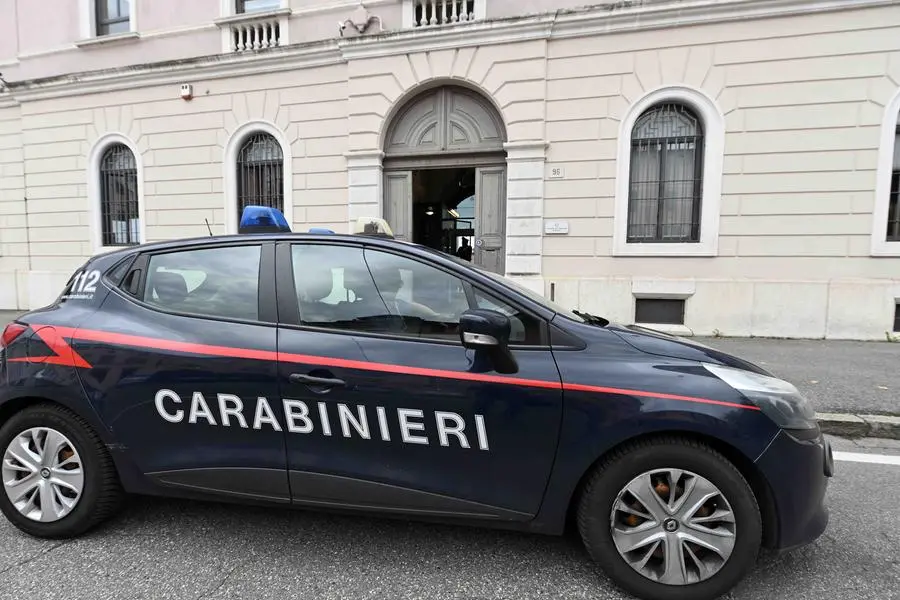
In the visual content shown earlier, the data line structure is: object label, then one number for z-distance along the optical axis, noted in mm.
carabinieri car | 1899
